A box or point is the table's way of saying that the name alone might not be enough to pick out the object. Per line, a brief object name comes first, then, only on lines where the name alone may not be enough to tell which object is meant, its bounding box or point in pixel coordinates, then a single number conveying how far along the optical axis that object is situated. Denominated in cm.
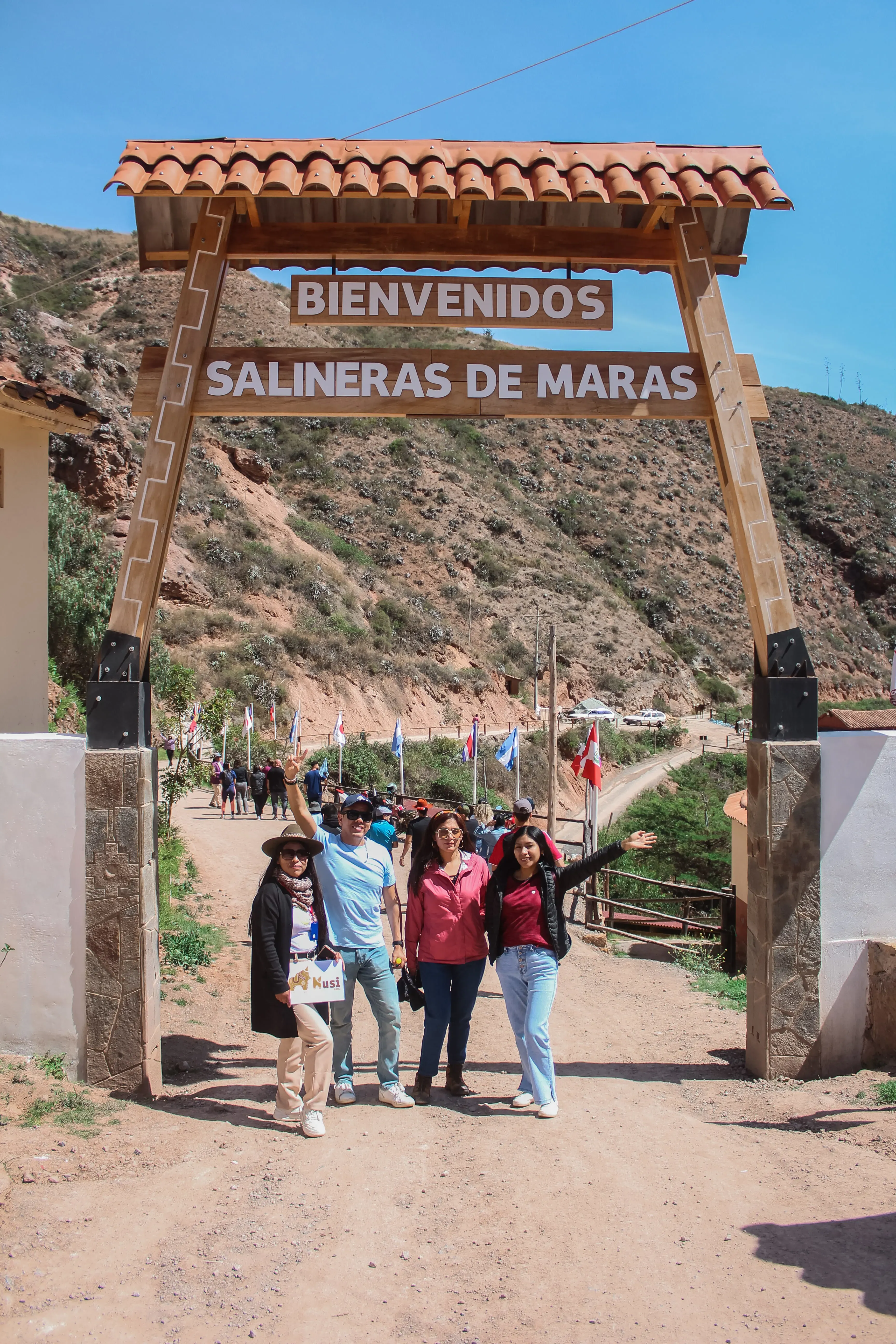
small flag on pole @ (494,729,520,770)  1878
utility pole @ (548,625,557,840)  2459
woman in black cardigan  502
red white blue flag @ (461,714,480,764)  2109
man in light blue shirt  539
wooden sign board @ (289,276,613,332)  624
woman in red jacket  538
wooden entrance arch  591
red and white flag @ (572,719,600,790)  1599
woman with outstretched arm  528
